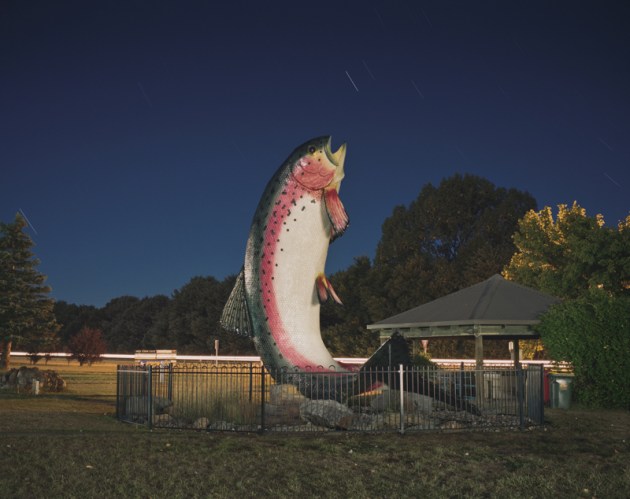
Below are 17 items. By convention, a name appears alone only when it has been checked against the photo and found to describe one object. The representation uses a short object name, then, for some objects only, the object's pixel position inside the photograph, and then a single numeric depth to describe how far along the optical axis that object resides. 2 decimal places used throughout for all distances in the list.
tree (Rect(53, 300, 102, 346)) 93.31
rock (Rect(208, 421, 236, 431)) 12.33
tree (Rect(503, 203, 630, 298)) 27.83
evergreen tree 43.03
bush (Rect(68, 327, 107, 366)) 43.00
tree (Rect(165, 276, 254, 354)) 64.12
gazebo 18.58
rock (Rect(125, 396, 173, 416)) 14.03
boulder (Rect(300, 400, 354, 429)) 12.12
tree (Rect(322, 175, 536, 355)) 47.28
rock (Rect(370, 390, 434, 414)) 13.32
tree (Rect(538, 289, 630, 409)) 17.08
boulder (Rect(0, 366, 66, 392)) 22.27
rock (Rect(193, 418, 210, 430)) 12.43
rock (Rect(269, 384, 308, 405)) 13.93
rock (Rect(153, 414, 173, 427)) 13.15
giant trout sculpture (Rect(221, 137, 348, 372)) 14.92
